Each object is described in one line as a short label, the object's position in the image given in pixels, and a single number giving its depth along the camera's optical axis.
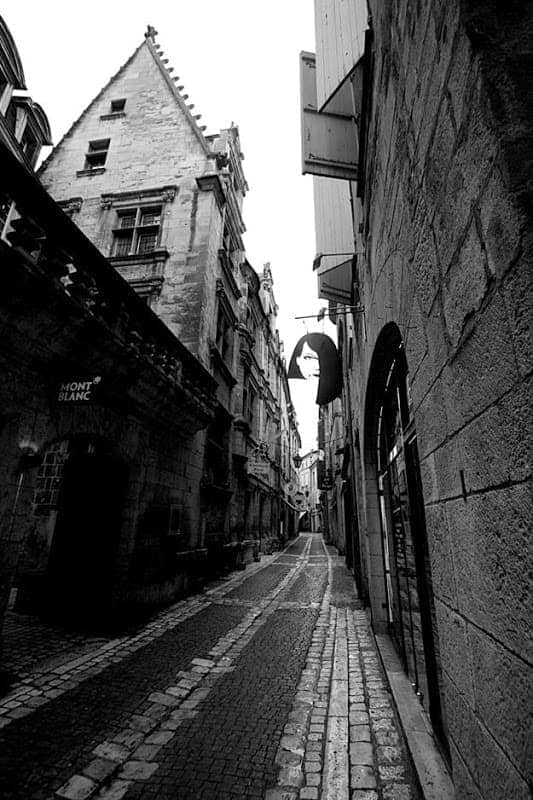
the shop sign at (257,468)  15.56
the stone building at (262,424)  15.71
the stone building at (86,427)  4.27
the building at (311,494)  66.94
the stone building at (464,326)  1.03
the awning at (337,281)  6.86
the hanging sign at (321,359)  8.09
